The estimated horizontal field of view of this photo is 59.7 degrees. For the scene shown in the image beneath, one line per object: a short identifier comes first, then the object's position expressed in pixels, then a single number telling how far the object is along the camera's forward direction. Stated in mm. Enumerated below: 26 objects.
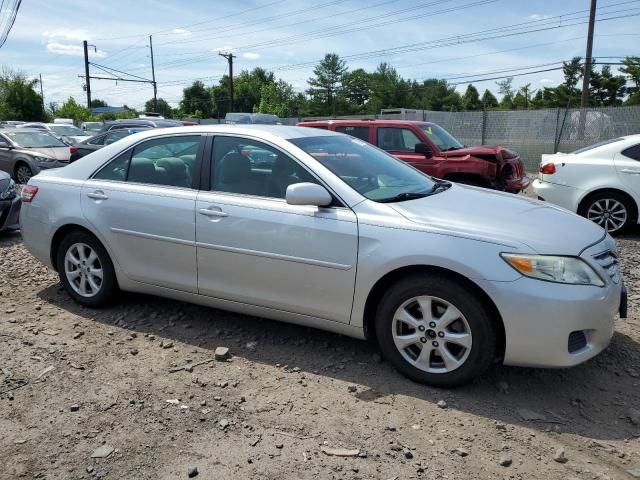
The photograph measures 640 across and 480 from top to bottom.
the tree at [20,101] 53656
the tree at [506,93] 81375
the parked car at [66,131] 23092
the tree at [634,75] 47906
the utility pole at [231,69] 46625
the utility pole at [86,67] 45188
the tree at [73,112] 56781
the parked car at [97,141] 13242
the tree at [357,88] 84875
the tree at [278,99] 63688
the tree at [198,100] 89812
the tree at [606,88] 57344
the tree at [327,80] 84688
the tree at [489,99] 88812
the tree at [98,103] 115788
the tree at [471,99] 84688
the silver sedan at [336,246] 3139
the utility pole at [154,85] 50456
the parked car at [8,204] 7480
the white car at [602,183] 7527
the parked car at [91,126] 32741
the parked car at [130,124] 15473
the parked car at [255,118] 22462
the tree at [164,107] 96425
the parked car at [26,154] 13672
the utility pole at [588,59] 23312
